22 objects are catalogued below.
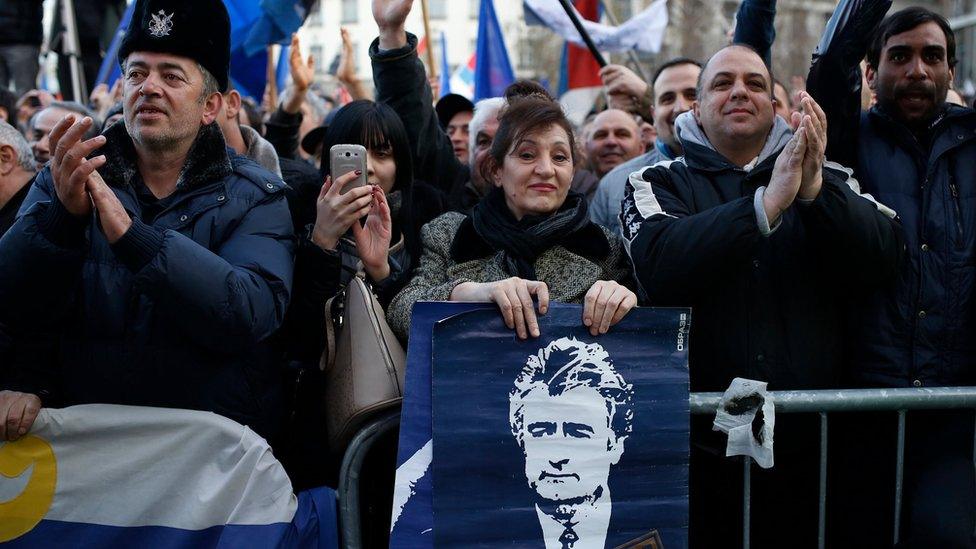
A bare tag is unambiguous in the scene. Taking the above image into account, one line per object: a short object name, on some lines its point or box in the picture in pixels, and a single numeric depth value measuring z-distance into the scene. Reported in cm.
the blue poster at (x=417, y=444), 296
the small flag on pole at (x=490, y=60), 866
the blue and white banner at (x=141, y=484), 304
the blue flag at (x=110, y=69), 840
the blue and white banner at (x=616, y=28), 797
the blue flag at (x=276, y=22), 697
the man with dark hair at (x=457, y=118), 622
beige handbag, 318
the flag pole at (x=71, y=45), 859
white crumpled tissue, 312
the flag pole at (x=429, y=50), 756
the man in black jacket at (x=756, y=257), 326
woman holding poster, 340
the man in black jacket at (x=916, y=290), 345
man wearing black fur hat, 291
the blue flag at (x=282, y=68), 1063
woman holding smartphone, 331
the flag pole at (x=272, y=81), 790
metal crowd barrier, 312
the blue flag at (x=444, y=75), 1173
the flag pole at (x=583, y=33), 514
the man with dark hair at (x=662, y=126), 478
